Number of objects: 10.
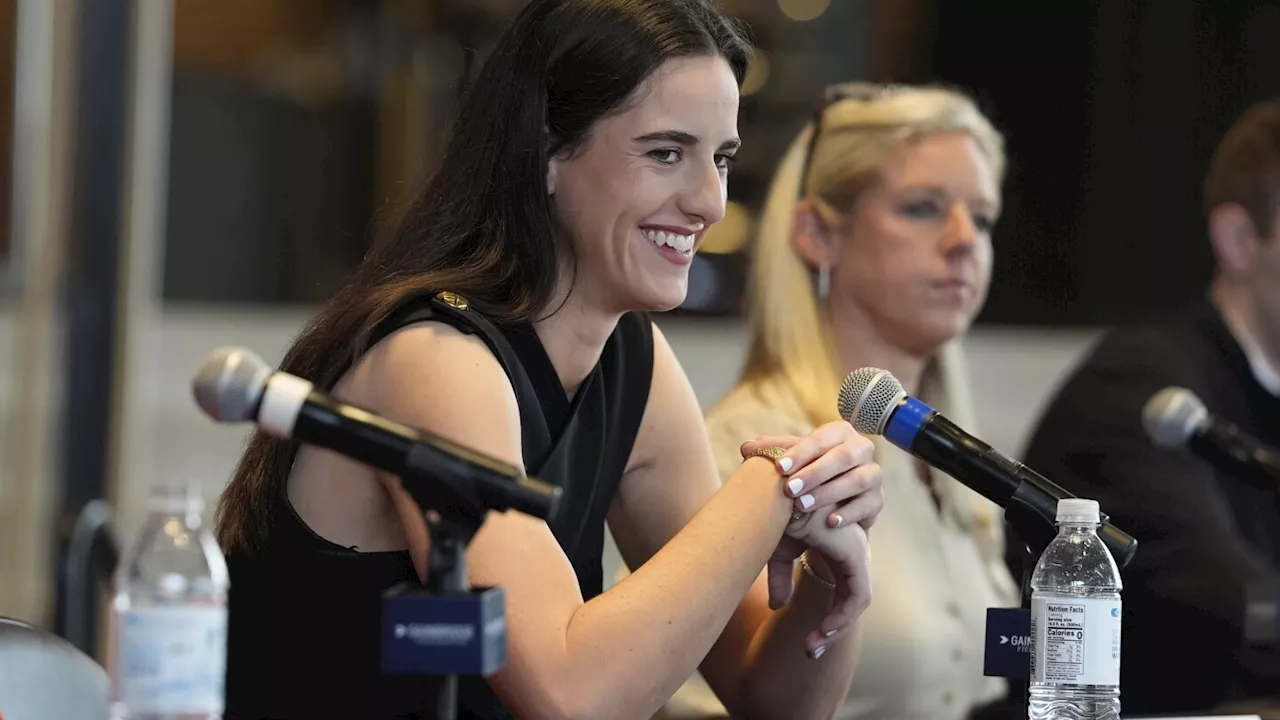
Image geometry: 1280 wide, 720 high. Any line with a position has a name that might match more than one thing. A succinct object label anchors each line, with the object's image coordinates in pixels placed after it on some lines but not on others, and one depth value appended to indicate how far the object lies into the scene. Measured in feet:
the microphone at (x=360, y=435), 17.44
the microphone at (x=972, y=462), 18.38
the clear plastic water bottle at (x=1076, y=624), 18.24
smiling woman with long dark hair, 18.48
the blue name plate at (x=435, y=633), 17.43
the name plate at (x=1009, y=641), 18.56
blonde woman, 20.88
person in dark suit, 21.23
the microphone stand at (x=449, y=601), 17.43
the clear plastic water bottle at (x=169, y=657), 17.35
